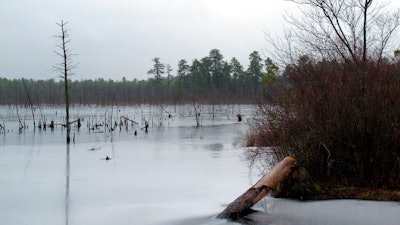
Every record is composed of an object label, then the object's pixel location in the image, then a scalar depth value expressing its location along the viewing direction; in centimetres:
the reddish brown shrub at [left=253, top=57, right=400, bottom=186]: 919
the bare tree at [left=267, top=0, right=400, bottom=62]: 1176
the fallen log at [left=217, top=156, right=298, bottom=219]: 778
